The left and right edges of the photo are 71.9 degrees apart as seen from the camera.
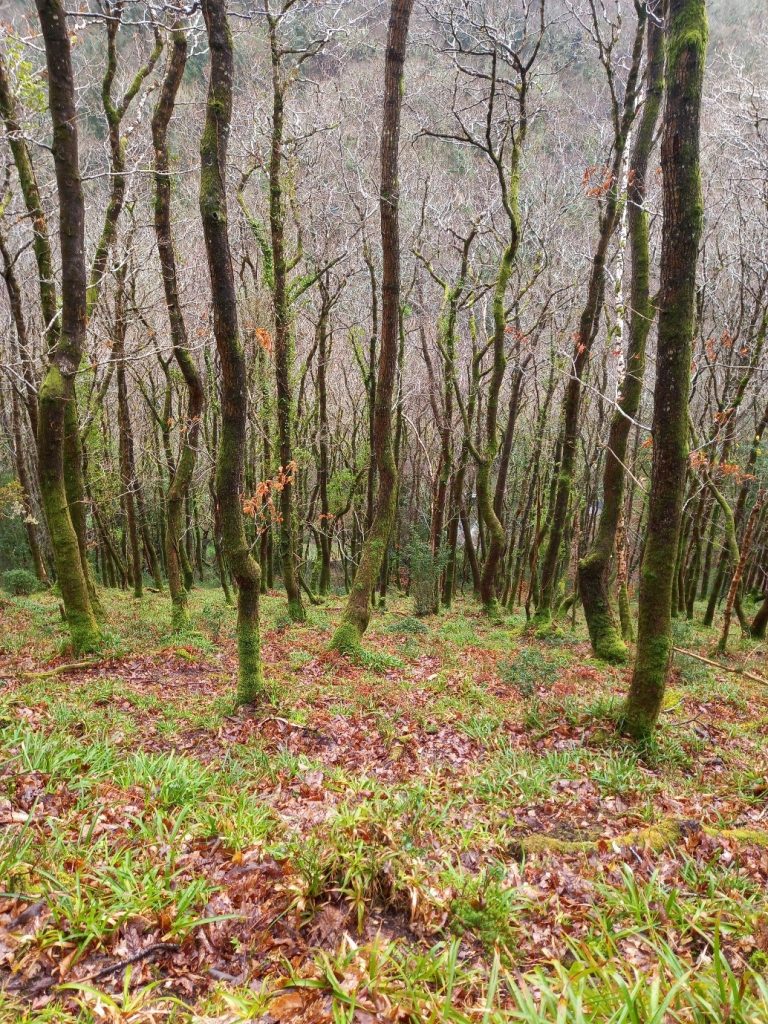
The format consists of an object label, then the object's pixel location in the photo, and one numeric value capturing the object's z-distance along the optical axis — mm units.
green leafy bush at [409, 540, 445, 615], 17203
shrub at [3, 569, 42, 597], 18047
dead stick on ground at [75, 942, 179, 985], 2396
